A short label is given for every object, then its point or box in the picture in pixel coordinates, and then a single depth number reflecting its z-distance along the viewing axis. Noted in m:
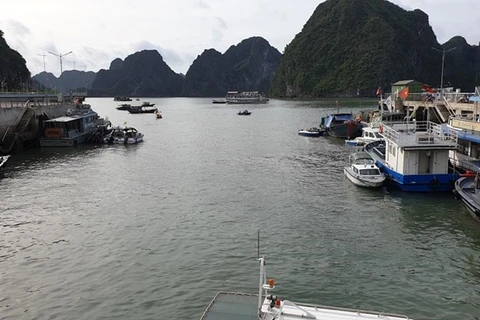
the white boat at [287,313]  13.25
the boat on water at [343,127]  77.94
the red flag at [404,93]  52.45
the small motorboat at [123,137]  72.89
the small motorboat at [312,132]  82.44
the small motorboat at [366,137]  65.06
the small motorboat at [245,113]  150.43
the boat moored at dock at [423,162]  35.28
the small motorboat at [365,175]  37.56
